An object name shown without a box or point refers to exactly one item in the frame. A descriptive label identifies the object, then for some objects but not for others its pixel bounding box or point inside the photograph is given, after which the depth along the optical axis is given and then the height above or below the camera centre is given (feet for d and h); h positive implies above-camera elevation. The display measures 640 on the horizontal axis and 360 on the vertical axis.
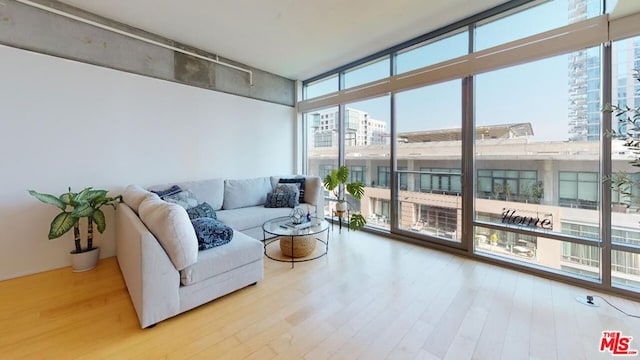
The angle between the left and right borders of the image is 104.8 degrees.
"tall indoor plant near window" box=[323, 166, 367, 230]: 12.82 -0.54
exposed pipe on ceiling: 8.51 +6.09
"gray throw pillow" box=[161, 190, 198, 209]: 10.22 -0.82
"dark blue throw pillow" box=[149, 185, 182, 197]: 10.50 -0.51
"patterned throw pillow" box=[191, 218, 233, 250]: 7.27 -1.67
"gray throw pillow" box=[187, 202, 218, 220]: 9.25 -1.27
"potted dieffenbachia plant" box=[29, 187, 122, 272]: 8.32 -1.29
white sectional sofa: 5.80 -2.20
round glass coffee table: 9.47 -2.41
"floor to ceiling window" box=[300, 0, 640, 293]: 7.43 +1.45
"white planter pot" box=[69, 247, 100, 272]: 9.04 -3.01
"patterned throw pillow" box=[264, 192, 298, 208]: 13.12 -1.12
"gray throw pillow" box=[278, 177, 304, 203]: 14.13 -0.17
